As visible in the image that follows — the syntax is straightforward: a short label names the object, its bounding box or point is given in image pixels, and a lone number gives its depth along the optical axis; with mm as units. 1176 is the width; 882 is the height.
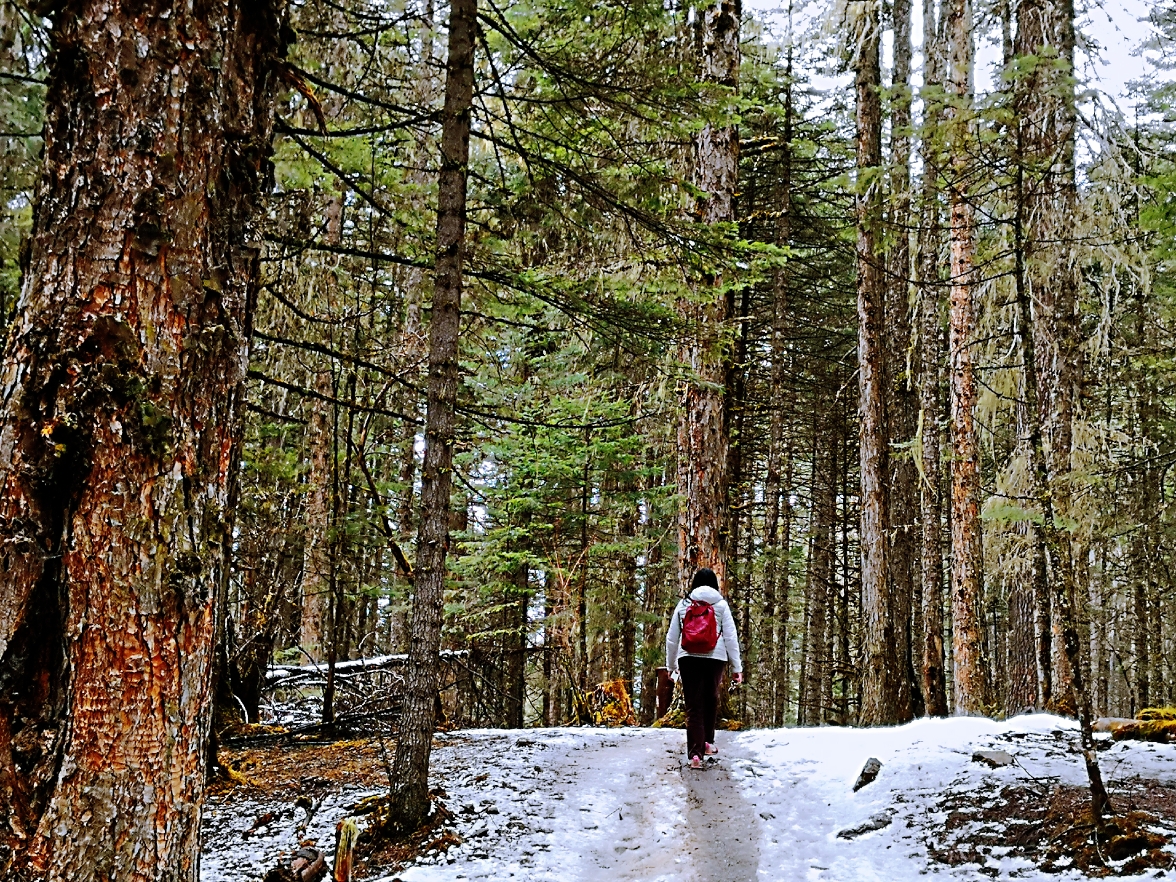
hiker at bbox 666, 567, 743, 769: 7945
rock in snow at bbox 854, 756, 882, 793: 6641
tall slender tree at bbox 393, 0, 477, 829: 5707
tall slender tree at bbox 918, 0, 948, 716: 12141
